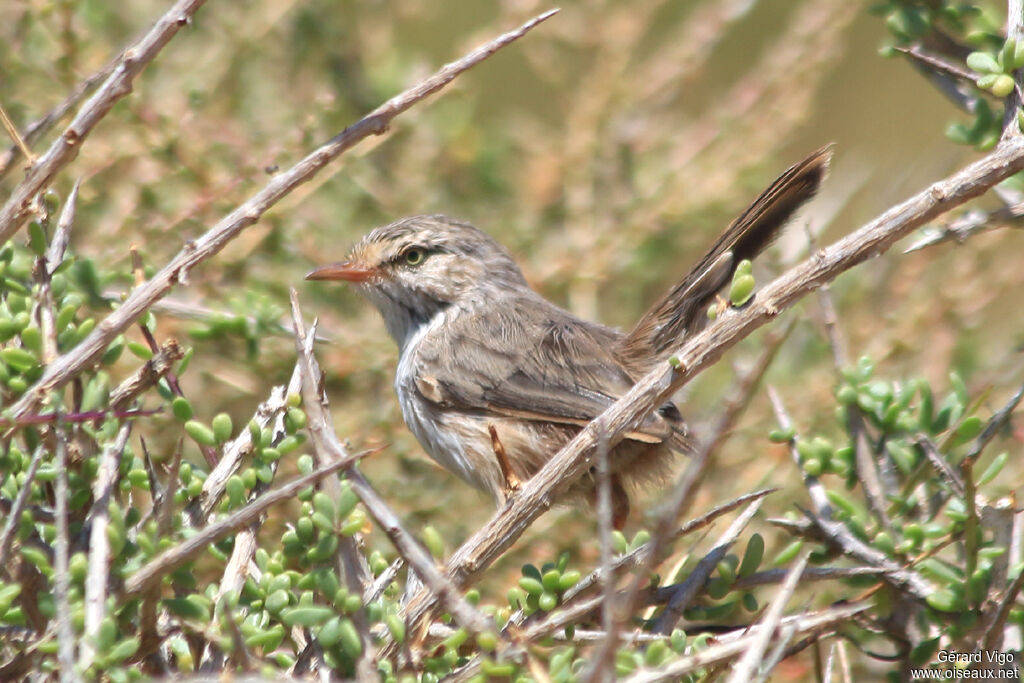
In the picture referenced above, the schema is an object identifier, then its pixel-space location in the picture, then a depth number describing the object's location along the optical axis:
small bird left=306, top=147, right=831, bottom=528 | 6.84
